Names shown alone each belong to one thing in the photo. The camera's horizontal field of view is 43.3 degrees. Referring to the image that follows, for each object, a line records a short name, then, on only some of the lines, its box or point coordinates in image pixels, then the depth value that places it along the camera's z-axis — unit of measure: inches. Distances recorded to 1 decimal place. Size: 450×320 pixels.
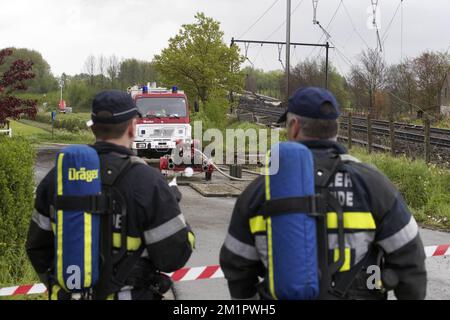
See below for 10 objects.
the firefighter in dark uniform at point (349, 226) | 101.5
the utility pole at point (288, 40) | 945.8
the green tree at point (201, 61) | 1151.6
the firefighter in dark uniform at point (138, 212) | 110.6
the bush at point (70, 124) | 1653.5
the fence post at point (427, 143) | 577.3
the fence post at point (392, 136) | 690.2
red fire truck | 710.5
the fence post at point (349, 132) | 903.6
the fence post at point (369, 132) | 774.6
